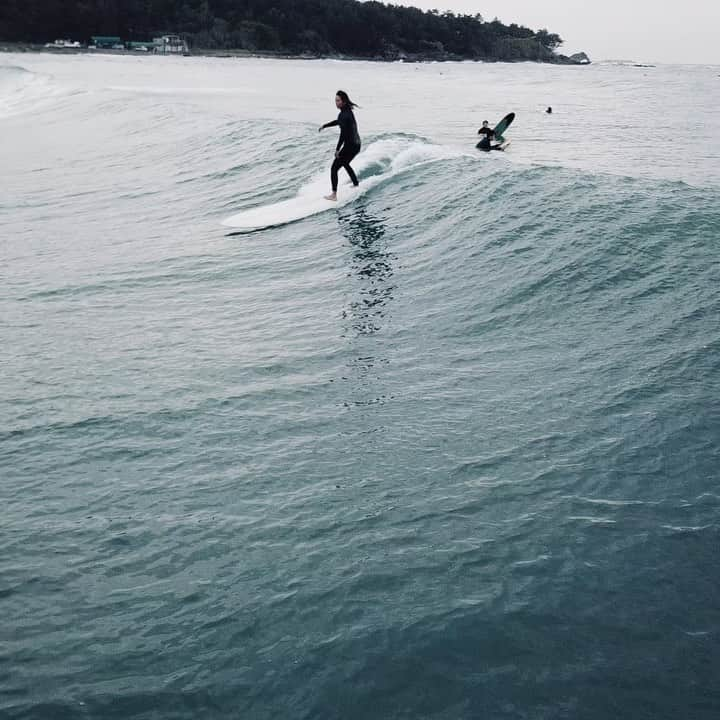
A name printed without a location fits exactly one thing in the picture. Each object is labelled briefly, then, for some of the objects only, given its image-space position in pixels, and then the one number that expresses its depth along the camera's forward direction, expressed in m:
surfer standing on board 15.75
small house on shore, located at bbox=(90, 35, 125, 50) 155.14
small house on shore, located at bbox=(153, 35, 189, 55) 163.12
